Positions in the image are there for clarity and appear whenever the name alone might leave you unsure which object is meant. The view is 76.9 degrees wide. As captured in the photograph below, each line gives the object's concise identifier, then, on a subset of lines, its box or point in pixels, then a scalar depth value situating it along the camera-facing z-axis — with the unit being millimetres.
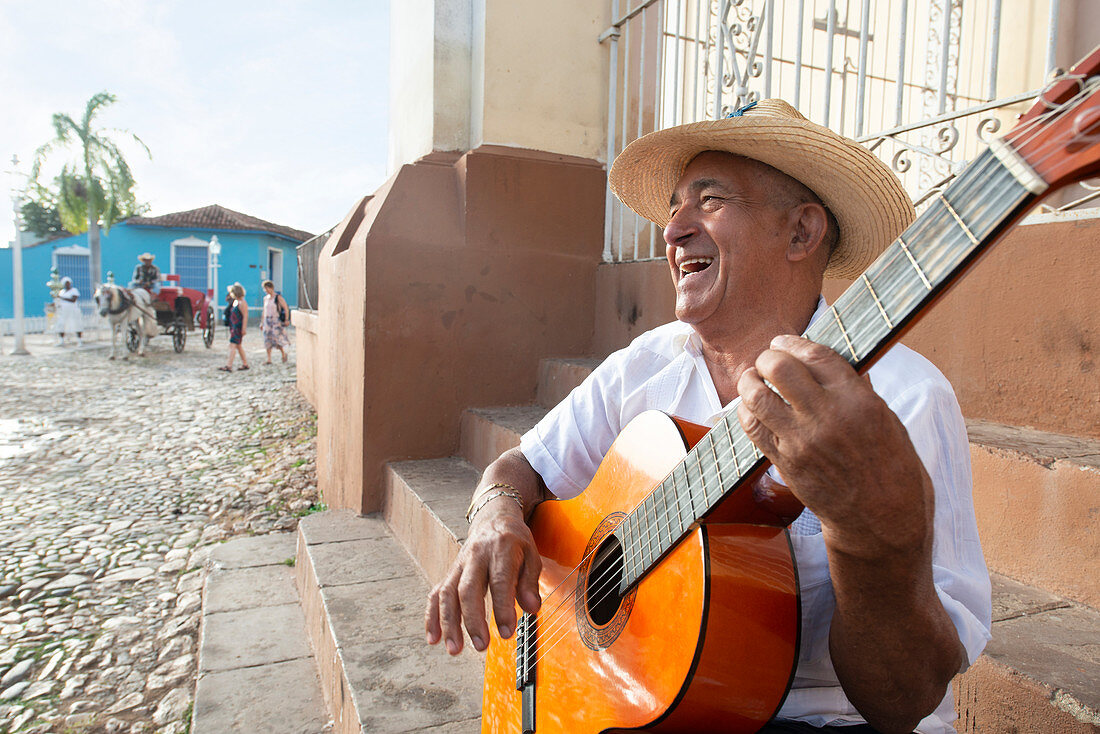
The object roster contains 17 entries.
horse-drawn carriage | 15859
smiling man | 904
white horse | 14102
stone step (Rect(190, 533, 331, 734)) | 2338
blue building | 29797
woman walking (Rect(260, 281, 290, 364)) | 13529
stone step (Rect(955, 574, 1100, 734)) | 1193
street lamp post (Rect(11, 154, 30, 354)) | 15493
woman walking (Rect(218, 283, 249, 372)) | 12773
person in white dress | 17172
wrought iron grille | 2232
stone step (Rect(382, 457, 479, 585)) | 2701
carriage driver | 16375
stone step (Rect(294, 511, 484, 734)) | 2025
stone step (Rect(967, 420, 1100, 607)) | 1529
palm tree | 24578
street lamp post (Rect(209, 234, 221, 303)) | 27734
